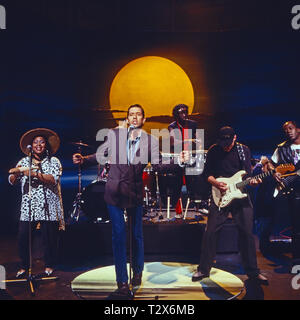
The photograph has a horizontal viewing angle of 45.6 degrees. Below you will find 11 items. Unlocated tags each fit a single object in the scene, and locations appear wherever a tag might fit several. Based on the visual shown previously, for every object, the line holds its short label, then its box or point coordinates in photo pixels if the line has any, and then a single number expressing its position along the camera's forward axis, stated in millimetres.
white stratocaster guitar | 4820
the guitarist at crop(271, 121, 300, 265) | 5762
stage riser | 6188
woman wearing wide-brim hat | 5054
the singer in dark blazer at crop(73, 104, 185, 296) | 4176
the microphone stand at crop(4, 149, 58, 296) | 4640
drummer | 6828
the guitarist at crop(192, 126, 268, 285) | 4840
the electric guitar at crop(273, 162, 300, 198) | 5680
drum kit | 6355
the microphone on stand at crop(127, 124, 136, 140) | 4168
